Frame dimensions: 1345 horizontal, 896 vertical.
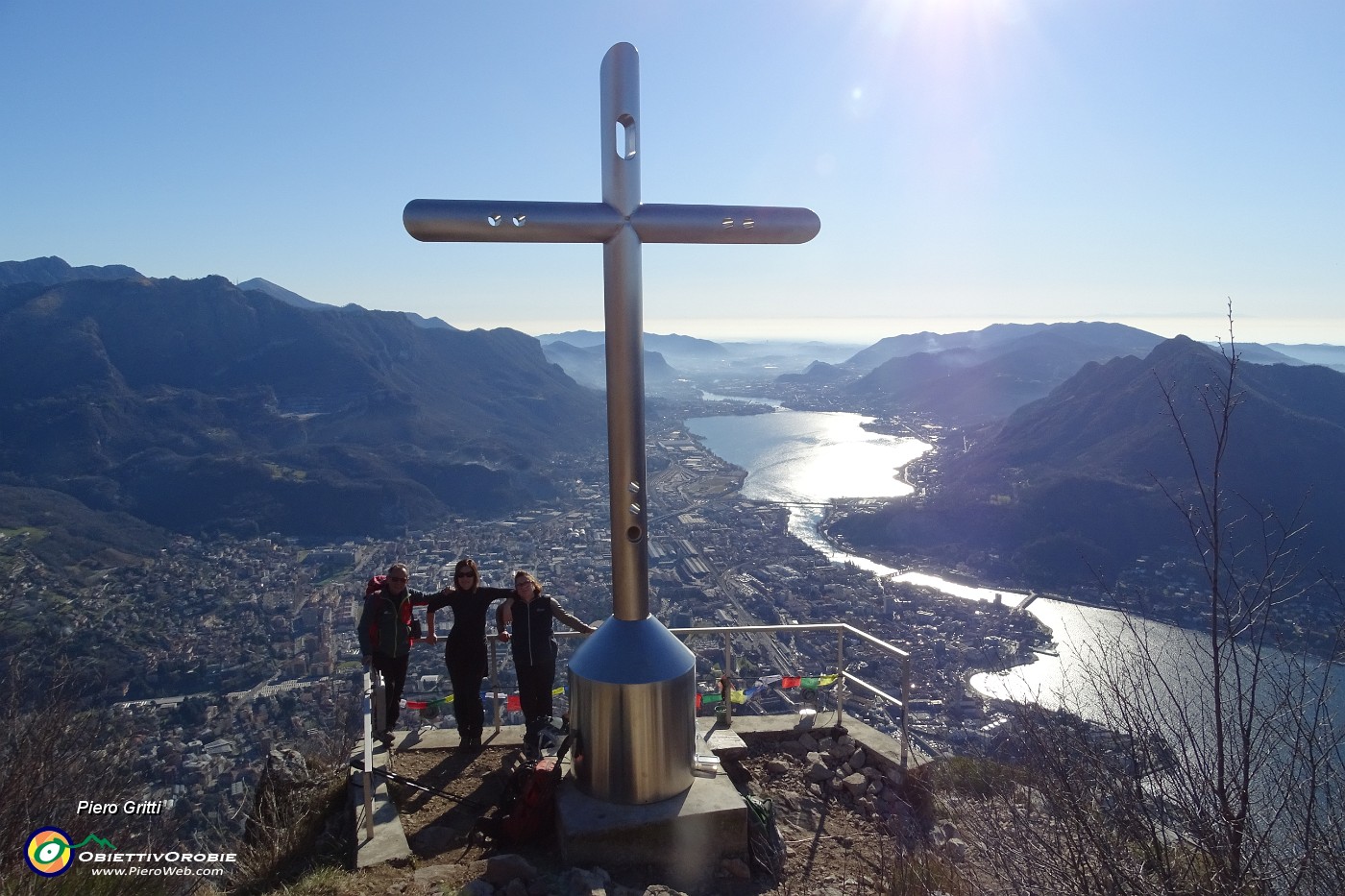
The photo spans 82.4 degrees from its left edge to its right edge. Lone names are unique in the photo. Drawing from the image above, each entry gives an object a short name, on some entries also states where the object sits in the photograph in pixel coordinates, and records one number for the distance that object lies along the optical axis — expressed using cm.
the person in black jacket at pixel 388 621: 590
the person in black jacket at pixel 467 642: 589
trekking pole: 482
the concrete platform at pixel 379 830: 453
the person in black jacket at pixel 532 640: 573
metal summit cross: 437
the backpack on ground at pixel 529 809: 468
